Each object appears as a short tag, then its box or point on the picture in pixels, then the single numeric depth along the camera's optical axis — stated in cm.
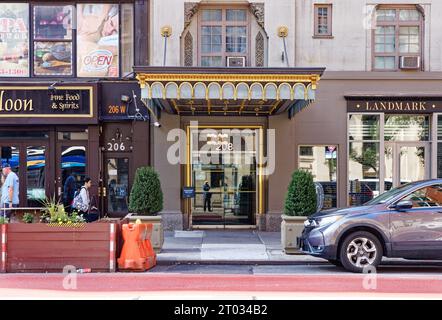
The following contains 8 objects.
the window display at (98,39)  1711
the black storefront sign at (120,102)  1681
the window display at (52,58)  1709
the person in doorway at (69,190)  1702
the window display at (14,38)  1703
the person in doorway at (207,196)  1706
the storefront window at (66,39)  1706
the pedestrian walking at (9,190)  1588
